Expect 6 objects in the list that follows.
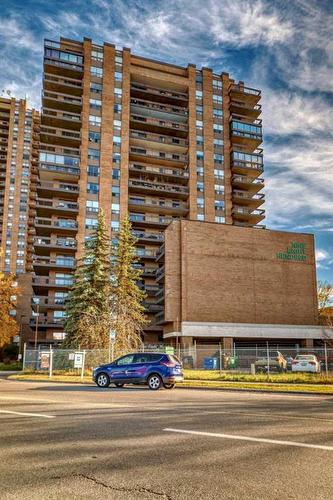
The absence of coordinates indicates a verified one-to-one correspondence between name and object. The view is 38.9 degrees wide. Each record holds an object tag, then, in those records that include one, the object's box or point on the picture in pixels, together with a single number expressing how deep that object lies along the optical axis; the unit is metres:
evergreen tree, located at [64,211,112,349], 38.60
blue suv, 20.02
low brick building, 59.38
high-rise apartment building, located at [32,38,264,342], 71.44
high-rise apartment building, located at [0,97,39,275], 109.38
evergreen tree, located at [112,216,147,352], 40.09
